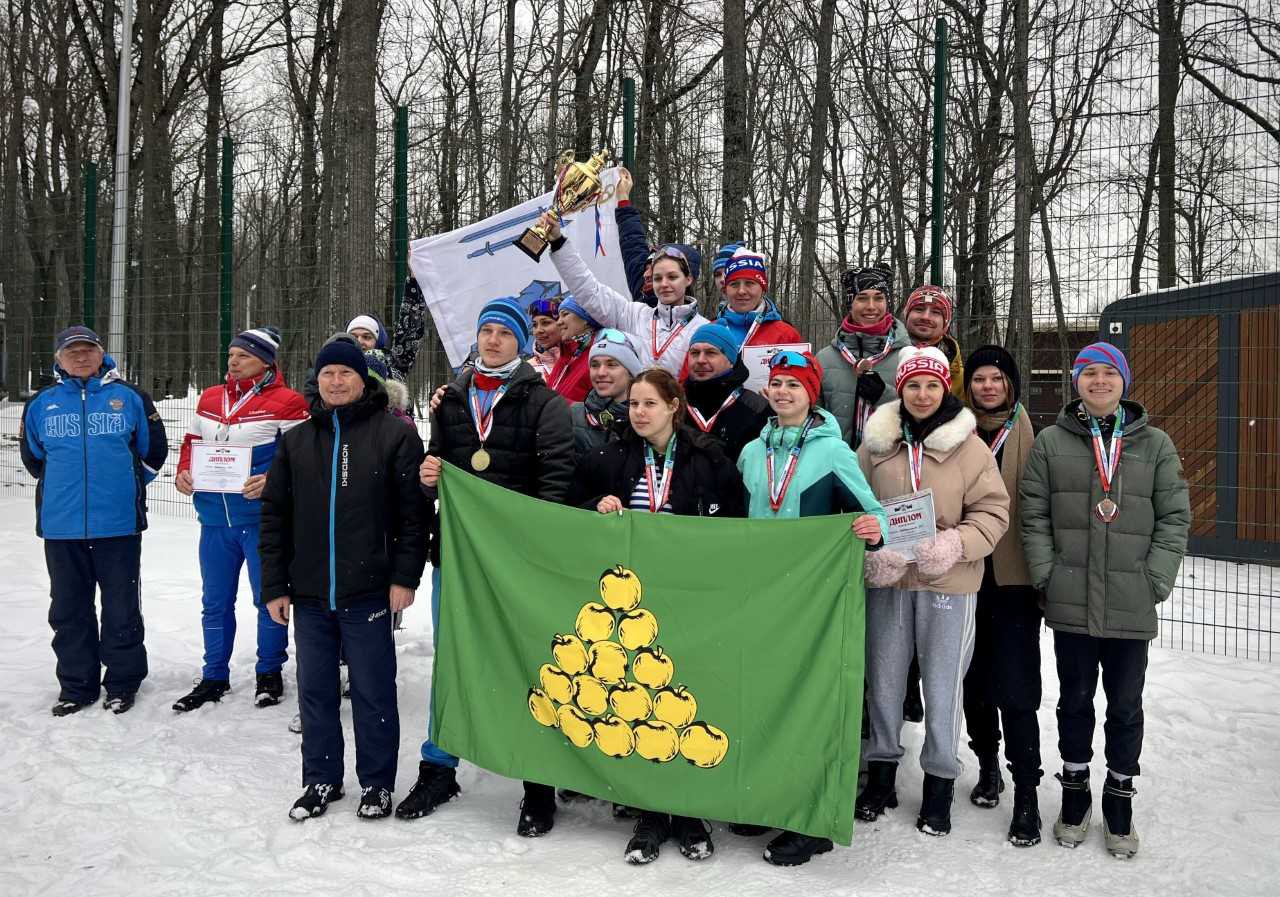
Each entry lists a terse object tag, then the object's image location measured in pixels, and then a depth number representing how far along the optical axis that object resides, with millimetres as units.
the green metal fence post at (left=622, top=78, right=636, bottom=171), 7691
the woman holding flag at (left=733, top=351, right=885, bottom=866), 3918
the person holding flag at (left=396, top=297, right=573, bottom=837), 4207
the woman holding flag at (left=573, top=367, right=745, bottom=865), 3977
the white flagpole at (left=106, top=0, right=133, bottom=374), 11195
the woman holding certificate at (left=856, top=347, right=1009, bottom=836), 3920
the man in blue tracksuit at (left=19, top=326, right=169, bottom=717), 5426
